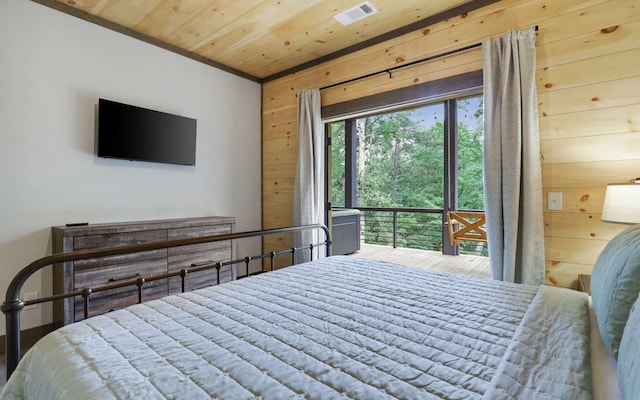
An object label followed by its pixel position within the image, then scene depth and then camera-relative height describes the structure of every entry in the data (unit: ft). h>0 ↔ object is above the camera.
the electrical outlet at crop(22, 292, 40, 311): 7.78 -2.31
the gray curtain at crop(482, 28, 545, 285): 6.96 +0.93
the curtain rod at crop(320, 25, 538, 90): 7.97 +4.03
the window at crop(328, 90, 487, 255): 16.83 +2.20
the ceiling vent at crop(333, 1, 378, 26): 8.32 +5.21
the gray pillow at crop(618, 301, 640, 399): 1.82 -1.00
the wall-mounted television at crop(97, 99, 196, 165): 8.85 +2.14
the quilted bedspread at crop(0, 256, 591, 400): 2.33 -1.36
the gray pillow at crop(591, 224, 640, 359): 2.53 -0.76
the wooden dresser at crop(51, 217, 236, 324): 7.53 -1.58
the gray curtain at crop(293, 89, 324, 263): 11.27 +1.26
